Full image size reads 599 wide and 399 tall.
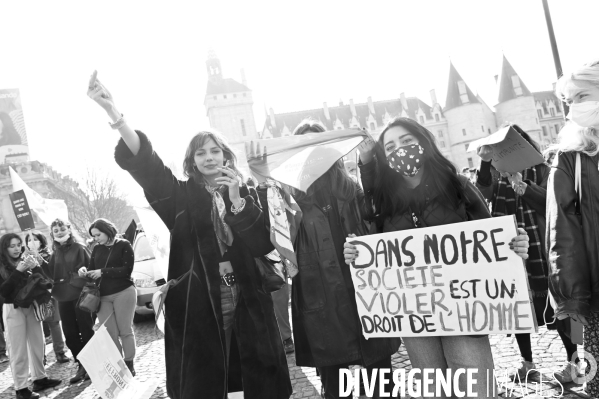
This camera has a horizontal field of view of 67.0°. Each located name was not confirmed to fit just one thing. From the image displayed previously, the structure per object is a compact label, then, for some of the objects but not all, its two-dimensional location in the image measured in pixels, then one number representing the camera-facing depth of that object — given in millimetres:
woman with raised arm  2557
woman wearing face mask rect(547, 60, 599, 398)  2090
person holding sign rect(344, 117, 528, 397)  2459
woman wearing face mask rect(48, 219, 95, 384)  5984
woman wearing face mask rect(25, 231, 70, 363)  7042
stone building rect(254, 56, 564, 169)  65188
